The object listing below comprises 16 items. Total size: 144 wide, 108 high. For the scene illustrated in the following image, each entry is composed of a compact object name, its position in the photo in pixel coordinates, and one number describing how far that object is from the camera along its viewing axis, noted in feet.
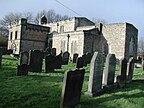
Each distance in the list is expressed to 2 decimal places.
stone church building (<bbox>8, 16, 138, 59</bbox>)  65.73
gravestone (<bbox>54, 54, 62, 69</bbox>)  33.05
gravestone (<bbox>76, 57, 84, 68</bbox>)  34.68
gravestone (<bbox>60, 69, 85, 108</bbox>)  13.95
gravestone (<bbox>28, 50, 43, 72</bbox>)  29.44
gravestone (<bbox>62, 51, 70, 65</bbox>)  43.52
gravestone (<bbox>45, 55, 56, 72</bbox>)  29.87
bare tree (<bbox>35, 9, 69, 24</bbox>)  165.15
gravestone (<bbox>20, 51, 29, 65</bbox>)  34.73
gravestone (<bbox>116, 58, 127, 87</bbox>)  22.15
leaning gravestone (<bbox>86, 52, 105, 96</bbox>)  17.39
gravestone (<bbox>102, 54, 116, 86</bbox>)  20.60
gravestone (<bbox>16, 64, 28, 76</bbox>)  25.37
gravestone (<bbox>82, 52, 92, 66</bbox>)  44.10
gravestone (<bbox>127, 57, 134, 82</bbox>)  25.34
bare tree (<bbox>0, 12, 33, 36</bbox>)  137.77
